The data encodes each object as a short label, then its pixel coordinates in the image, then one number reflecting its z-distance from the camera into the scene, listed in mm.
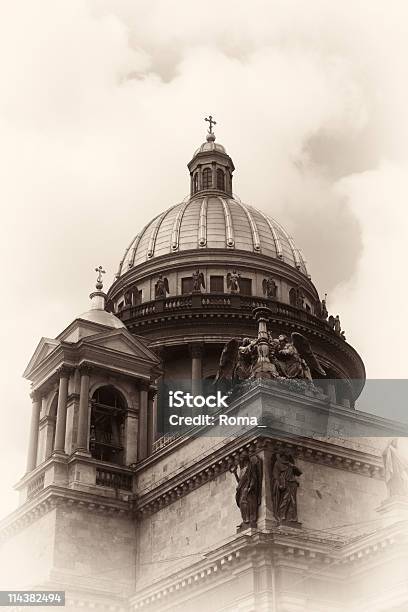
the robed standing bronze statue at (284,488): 32688
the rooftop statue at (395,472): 30469
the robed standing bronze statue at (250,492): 32844
